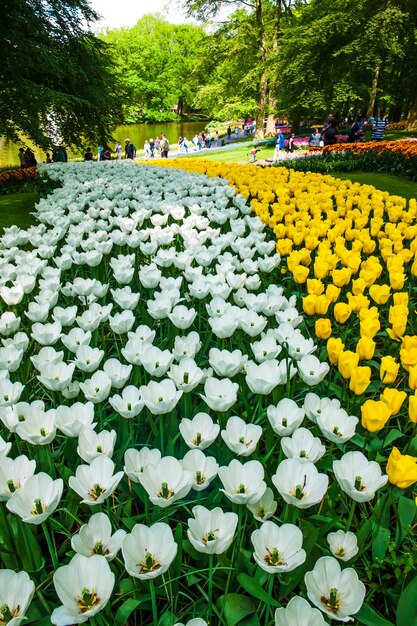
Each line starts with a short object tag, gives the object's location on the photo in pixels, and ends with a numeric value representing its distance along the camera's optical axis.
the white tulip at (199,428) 1.59
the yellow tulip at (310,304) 2.62
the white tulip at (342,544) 1.31
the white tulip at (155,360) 1.96
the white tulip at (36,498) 1.23
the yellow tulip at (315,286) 2.81
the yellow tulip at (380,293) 2.76
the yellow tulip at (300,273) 3.09
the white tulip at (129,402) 1.72
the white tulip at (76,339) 2.25
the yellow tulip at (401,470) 1.37
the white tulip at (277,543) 1.21
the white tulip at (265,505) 1.38
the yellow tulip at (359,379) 1.84
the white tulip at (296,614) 1.09
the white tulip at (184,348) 2.17
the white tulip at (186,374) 1.85
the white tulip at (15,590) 1.11
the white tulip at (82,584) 1.08
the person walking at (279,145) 22.33
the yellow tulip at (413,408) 1.71
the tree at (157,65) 69.25
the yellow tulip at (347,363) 1.92
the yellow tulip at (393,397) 1.69
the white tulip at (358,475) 1.35
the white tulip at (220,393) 1.69
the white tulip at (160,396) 1.68
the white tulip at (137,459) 1.44
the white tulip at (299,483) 1.31
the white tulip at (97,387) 1.81
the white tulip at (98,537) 1.24
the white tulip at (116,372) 1.92
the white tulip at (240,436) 1.50
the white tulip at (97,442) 1.53
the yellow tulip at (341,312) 2.53
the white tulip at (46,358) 1.95
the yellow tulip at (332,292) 2.67
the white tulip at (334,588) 1.14
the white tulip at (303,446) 1.49
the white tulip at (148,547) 1.16
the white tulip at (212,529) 1.17
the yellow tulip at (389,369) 1.95
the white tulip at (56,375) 1.88
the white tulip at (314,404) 1.70
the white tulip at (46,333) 2.29
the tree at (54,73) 10.92
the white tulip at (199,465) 1.42
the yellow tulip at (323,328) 2.33
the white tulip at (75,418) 1.59
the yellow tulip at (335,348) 2.08
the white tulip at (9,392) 1.77
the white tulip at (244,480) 1.29
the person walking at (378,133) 20.38
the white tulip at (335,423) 1.58
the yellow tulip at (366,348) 2.12
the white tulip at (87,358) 2.00
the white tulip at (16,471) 1.41
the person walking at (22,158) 20.38
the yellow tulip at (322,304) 2.57
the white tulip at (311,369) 1.93
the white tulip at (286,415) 1.63
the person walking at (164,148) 29.27
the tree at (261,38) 30.53
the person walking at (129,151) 25.28
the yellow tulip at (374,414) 1.63
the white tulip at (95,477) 1.37
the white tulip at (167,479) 1.31
